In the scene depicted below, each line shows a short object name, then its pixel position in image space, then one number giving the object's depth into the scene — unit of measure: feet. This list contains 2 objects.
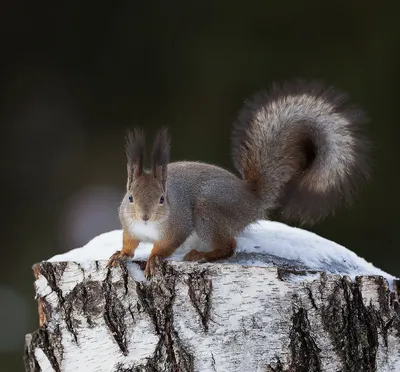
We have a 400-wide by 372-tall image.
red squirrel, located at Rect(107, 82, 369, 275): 20.81
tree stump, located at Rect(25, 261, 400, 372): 20.31
